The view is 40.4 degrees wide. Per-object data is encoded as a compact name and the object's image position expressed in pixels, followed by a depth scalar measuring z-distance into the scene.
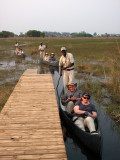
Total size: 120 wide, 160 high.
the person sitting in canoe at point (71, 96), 6.51
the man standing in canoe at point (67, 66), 8.51
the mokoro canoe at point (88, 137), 4.59
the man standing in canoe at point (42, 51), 19.41
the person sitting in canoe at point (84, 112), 5.18
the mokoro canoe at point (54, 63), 16.64
